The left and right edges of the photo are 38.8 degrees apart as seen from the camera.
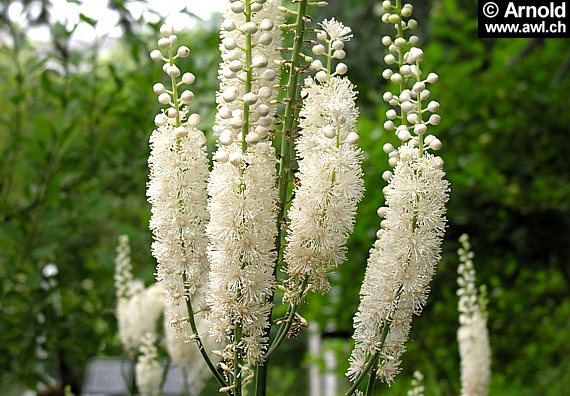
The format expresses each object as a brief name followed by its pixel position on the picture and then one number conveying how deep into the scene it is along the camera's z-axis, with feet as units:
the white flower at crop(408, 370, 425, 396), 4.19
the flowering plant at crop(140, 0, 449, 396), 2.76
